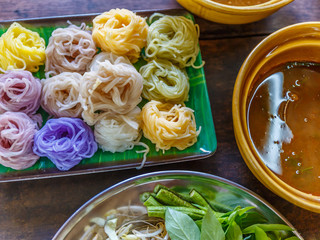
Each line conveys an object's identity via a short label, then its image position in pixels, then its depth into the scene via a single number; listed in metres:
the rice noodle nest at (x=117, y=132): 0.30
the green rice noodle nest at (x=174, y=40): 0.32
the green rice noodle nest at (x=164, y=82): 0.31
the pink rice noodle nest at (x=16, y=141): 0.29
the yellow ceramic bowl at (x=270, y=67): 0.27
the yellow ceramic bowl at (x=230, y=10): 0.29
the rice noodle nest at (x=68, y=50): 0.31
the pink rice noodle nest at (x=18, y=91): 0.29
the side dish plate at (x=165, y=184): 0.27
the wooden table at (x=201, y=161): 0.31
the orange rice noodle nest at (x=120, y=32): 0.30
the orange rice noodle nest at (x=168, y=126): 0.30
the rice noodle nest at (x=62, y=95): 0.30
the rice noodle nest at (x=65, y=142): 0.28
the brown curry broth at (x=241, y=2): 0.33
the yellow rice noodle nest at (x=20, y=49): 0.30
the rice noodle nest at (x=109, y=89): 0.29
